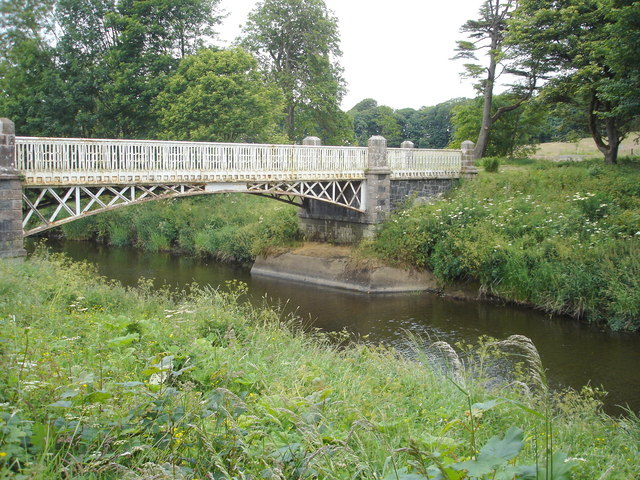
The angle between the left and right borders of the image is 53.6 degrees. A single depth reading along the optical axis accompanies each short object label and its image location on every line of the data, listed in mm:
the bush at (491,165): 26844
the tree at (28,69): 30250
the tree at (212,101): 28281
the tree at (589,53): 19406
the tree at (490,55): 30656
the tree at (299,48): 37281
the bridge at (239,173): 13873
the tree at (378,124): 64562
